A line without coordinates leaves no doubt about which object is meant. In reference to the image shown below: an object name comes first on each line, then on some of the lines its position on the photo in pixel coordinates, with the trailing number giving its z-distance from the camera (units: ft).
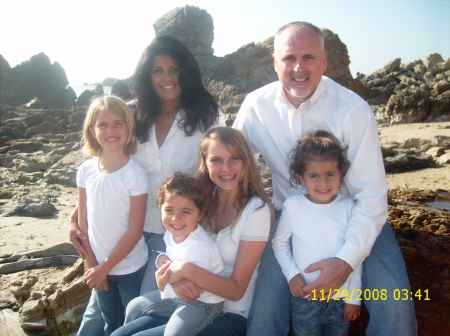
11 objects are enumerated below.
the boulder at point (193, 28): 87.15
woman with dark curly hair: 10.19
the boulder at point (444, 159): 24.27
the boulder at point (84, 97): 116.26
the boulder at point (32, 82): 141.28
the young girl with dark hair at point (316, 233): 7.78
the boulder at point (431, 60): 99.45
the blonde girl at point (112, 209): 9.22
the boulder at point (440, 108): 42.42
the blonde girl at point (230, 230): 7.50
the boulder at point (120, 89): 106.01
